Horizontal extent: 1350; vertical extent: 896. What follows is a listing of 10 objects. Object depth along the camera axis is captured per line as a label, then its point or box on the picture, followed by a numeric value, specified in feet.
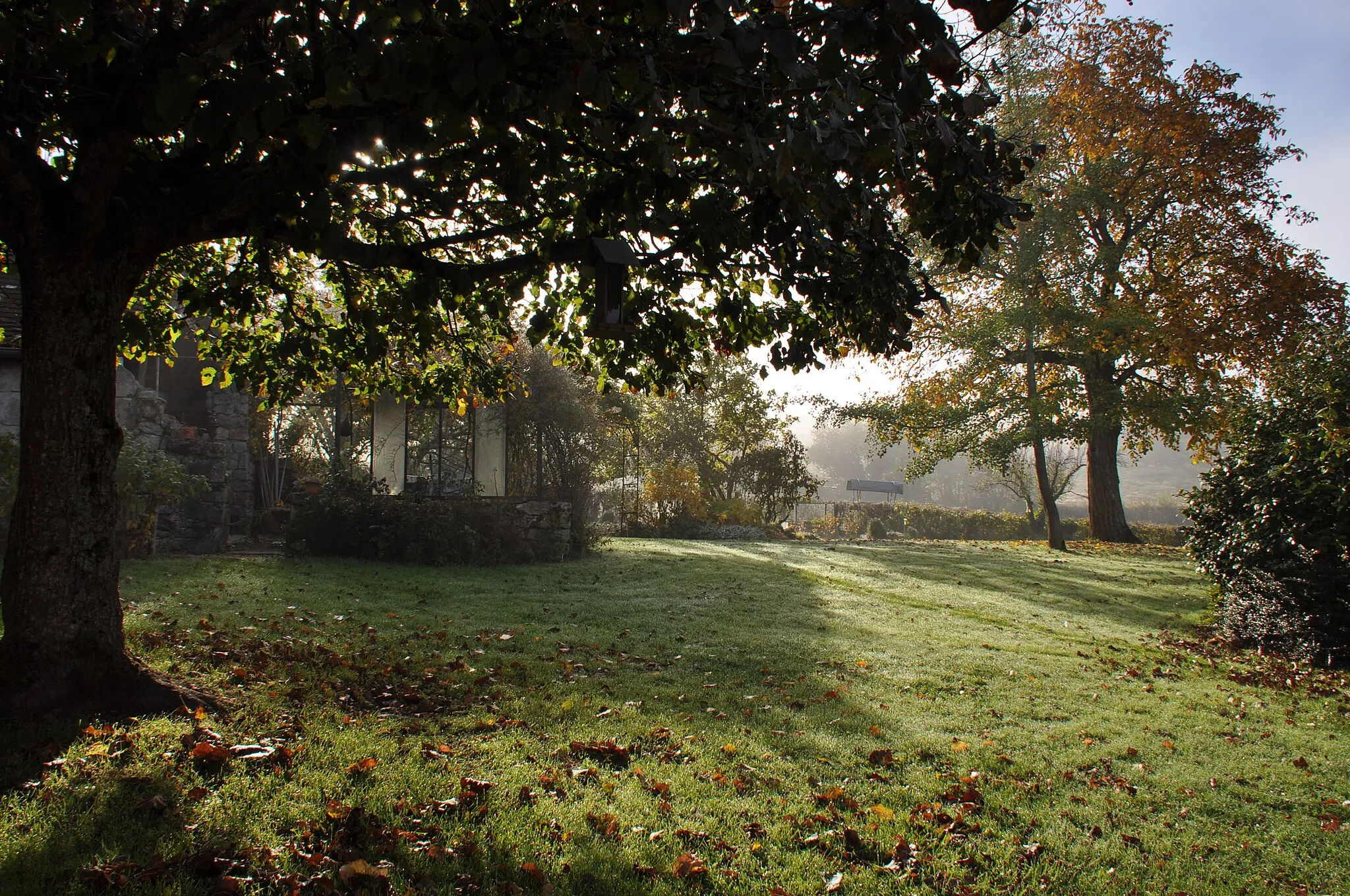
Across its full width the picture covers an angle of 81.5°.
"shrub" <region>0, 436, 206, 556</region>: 35.81
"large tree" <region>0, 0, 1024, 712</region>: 9.04
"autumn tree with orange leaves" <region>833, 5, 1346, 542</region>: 57.57
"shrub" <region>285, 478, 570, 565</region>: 39.86
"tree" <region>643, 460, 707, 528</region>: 72.18
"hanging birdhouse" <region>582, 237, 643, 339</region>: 15.40
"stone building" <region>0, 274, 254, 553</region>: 39.45
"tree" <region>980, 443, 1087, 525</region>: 111.86
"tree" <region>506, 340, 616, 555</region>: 53.62
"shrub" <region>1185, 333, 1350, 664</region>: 25.63
